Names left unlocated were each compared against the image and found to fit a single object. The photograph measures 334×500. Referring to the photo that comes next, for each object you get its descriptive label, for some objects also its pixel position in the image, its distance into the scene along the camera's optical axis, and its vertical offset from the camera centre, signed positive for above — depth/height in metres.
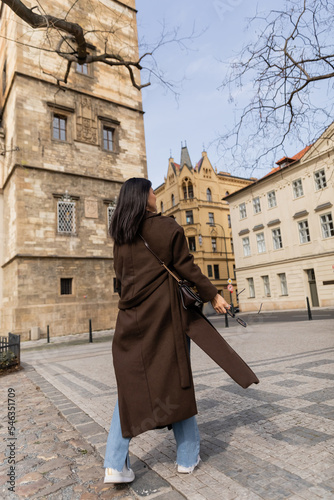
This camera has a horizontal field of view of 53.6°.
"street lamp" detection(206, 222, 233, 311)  44.59 +9.69
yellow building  43.53 +11.38
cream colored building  24.61 +4.22
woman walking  2.01 -0.27
